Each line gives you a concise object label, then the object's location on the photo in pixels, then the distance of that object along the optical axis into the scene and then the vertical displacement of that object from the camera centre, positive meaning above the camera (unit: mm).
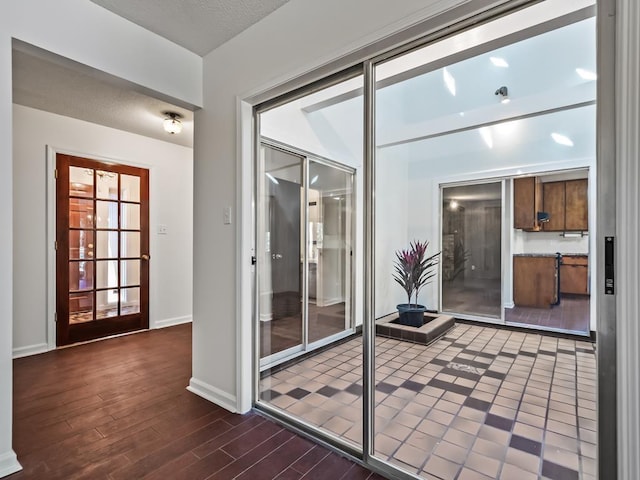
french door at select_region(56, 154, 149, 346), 3520 -114
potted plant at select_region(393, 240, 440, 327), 3453 -390
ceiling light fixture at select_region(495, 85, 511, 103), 3043 +1387
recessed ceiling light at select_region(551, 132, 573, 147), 2236 +735
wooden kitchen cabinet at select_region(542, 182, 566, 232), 2555 +291
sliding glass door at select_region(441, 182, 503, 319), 4035 -126
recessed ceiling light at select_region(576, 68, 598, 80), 1533 +914
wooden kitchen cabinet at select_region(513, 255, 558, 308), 2693 -394
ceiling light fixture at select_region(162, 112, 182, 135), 3375 +1223
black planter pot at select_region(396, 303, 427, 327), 3457 -827
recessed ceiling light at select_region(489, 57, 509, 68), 2801 +1562
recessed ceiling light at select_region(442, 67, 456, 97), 3143 +1579
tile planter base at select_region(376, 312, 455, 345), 3108 -968
